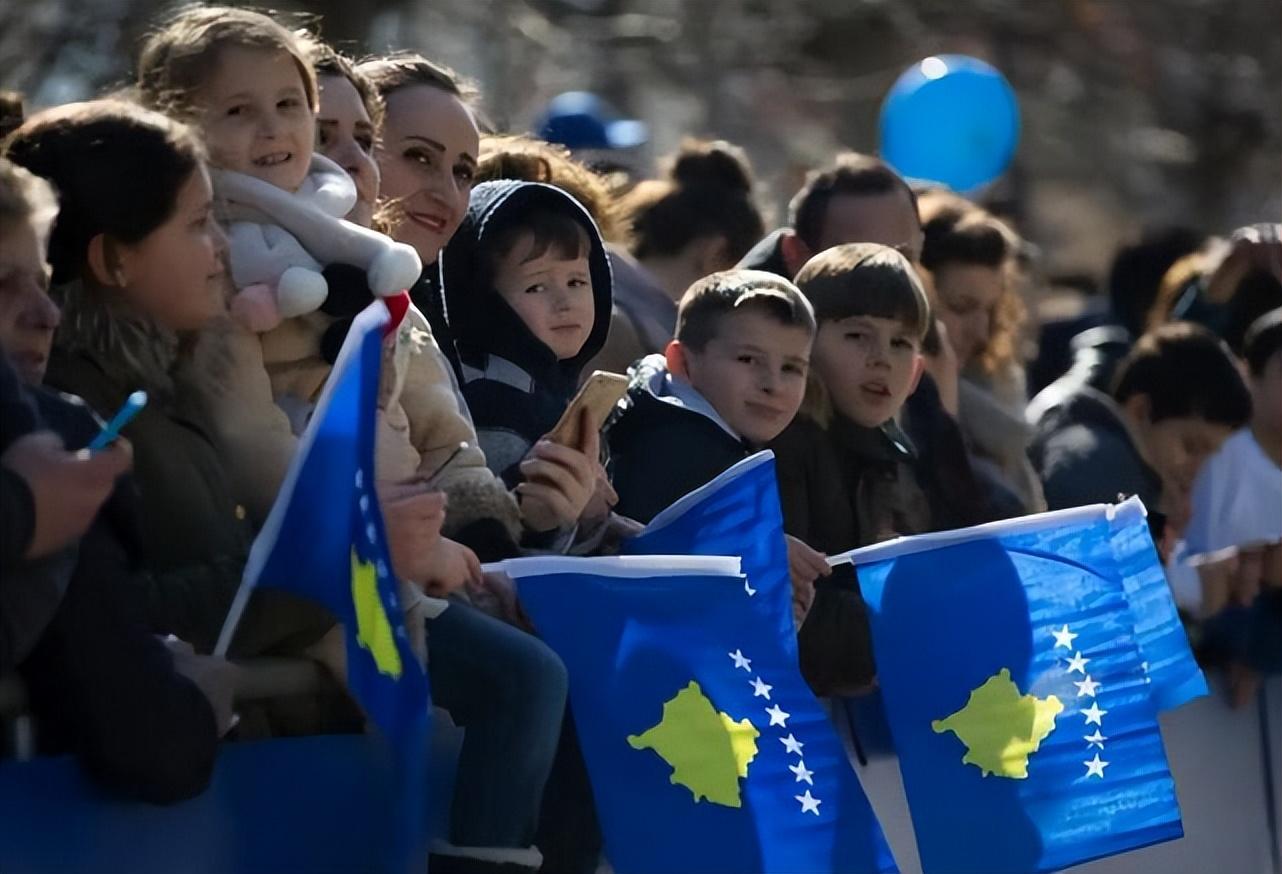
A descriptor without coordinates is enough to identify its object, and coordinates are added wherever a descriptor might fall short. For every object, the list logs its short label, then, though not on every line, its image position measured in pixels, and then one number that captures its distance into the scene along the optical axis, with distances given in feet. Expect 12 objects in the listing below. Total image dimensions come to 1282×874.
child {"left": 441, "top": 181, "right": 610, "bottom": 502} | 35.14
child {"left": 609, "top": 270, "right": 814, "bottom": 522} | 36.22
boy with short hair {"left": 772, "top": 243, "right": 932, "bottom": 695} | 37.45
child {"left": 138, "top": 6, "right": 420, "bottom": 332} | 29.55
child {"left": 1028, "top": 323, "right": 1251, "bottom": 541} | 50.62
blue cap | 65.10
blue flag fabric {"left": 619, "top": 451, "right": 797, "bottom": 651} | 33.88
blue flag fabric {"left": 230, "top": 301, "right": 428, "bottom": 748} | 26.78
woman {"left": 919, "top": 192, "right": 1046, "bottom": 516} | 52.42
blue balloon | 76.18
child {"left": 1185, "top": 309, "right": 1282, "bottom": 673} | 46.68
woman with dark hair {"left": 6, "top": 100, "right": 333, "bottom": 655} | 27.35
